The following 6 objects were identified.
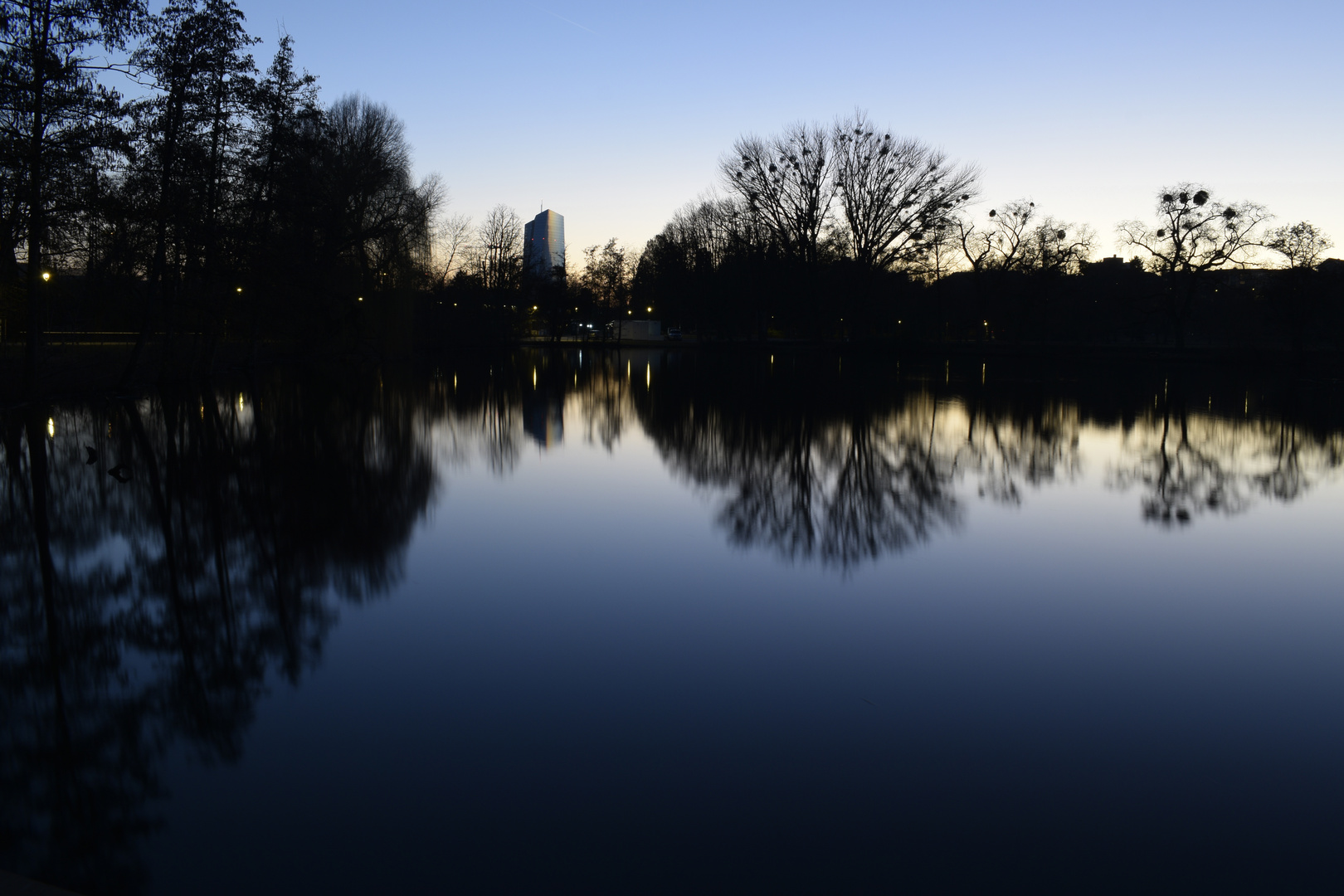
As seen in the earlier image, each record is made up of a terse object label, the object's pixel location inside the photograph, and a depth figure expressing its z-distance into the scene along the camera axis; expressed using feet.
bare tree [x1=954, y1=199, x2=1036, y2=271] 197.88
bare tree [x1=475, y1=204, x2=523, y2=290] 232.12
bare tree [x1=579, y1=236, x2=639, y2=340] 321.11
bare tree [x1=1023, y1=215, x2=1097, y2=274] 190.80
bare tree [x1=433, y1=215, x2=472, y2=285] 215.72
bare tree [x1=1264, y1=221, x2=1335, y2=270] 151.94
